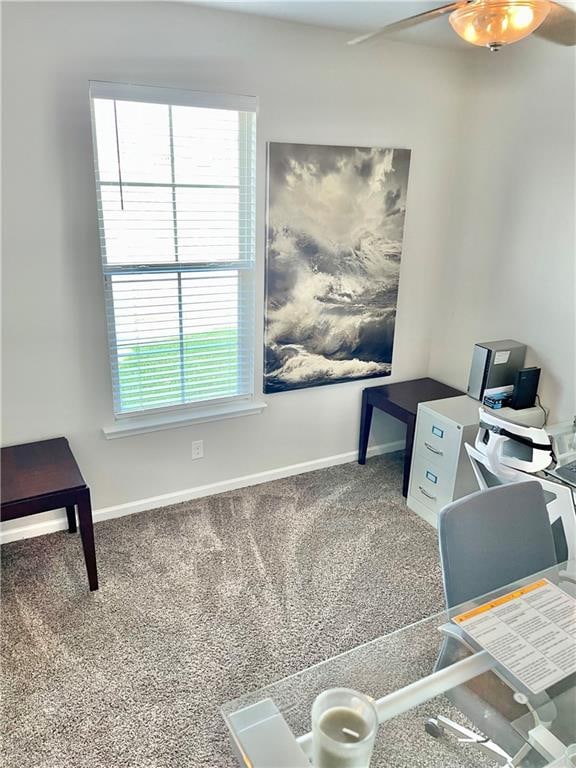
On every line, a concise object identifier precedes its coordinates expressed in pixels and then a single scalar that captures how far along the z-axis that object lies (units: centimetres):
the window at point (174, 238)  238
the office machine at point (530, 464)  211
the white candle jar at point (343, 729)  95
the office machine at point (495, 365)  291
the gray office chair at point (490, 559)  128
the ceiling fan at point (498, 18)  141
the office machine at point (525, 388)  287
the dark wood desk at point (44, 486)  214
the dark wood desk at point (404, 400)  309
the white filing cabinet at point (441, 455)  275
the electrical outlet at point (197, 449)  299
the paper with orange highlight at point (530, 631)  129
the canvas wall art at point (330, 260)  282
